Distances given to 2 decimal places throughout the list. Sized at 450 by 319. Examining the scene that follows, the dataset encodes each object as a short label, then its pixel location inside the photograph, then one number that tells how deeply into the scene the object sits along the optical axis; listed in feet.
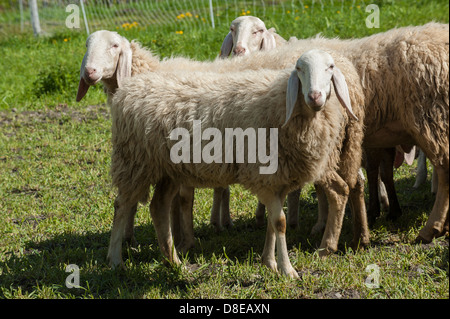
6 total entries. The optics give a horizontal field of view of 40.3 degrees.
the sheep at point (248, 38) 18.49
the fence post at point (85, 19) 38.71
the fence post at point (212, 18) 37.13
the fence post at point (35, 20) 42.42
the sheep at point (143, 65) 14.76
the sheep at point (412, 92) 13.39
